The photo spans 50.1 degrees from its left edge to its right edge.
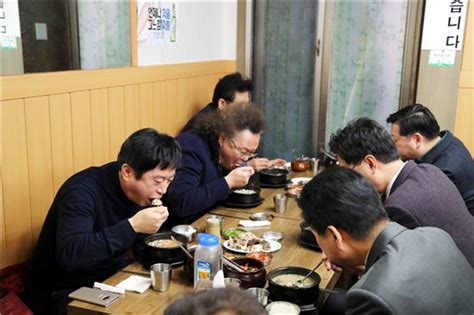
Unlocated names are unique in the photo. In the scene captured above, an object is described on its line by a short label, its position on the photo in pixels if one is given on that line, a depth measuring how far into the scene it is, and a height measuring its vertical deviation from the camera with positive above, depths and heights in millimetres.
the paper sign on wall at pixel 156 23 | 3582 +137
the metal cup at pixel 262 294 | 1815 -883
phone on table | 1812 -906
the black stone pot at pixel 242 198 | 2988 -891
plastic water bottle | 1898 -790
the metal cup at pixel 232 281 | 1876 -869
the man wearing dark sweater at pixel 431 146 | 2863 -570
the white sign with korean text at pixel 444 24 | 4027 +183
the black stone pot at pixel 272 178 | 3447 -892
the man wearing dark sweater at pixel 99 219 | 2090 -759
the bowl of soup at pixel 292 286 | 1825 -890
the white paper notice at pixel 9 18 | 2633 +111
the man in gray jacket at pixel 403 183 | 2082 -581
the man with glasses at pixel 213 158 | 2777 -670
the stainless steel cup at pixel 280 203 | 2893 -885
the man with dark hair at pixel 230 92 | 4031 -386
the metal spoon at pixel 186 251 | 2004 -820
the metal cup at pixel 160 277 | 1902 -865
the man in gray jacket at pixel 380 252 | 1395 -607
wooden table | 1803 -930
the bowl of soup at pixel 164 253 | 2098 -860
